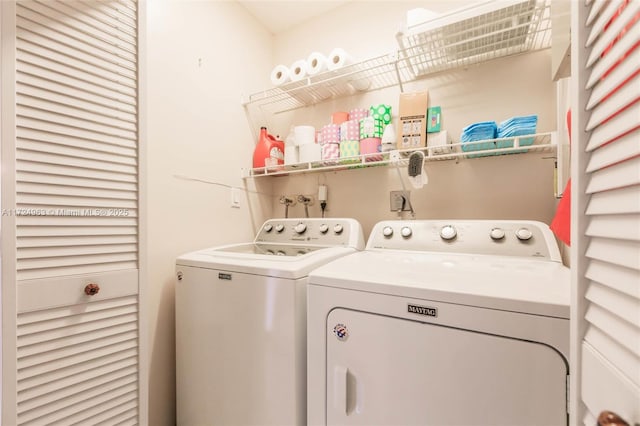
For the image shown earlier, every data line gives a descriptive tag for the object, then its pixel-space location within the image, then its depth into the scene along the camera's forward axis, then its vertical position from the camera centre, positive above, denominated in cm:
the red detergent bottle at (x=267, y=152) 198 +41
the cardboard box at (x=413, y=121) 158 +51
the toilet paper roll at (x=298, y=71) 178 +88
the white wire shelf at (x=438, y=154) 133 +31
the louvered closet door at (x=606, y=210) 36 +0
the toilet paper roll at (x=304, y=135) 188 +50
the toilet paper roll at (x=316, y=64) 173 +90
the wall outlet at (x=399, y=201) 179 +6
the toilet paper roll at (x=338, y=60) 169 +91
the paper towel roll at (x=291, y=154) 191 +38
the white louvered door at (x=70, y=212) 79 -1
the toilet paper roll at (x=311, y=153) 182 +37
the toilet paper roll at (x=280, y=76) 184 +88
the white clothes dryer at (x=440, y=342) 71 -37
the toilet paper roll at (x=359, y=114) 181 +62
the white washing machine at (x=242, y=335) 108 -53
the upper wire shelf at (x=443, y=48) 129 +88
